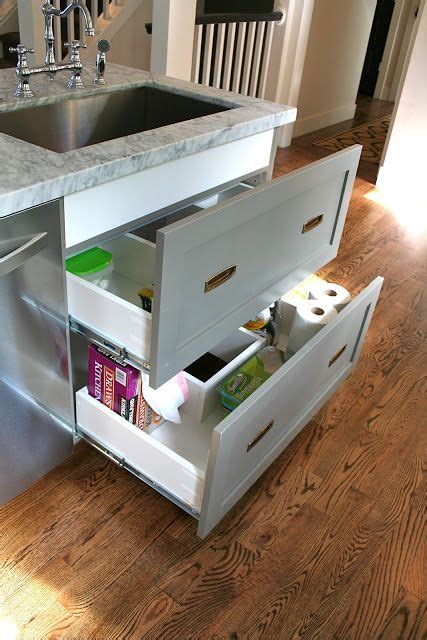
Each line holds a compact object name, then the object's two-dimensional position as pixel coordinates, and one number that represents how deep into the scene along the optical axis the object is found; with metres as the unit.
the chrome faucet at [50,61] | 1.45
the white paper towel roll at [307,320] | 1.66
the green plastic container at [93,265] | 1.40
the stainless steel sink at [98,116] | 1.48
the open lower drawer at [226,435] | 1.23
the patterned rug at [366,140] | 4.28
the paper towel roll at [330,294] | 1.79
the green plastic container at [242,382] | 1.46
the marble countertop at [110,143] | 1.06
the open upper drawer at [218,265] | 1.05
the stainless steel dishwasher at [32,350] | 1.10
